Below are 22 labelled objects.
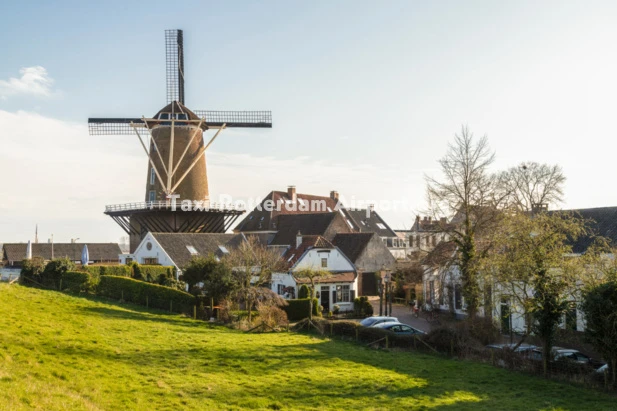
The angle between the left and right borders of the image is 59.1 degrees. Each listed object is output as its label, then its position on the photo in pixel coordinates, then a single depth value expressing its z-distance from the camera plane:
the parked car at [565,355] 20.54
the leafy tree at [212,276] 30.97
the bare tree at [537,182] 49.50
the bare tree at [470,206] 27.72
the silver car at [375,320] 29.80
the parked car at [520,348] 21.61
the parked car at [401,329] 27.44
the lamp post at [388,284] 32.70
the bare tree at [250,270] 30.87
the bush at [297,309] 33.62
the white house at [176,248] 44.64
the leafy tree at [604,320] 18.09
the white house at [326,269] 40.31
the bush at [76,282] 33.00
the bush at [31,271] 33.72
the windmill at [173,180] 51.72
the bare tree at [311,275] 36.41
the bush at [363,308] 38.03
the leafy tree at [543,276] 20.50
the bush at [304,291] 37.03
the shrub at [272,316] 28.41
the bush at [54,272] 33.84
